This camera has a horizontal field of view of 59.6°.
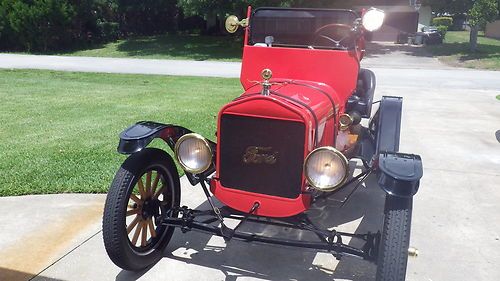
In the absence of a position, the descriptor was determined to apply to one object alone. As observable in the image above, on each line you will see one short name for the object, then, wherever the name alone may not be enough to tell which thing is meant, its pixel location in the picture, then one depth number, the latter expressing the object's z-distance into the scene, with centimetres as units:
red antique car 253
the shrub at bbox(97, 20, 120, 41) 2542
